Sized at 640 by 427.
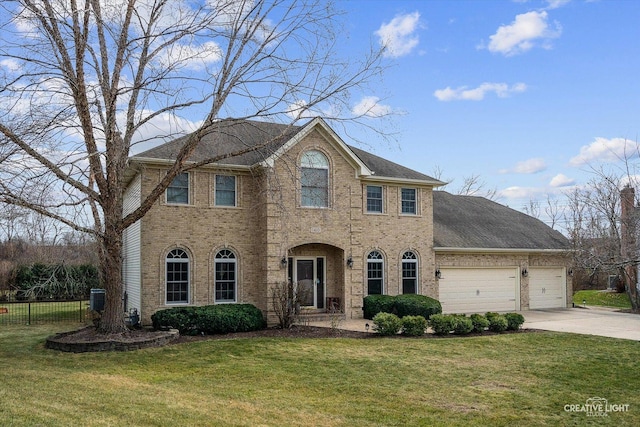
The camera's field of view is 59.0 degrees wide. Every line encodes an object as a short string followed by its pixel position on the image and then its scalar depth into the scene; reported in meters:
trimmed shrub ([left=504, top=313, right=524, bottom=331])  18.42
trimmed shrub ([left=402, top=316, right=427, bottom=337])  17.12
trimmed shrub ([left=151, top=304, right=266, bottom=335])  17.36
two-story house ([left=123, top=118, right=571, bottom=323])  19.23
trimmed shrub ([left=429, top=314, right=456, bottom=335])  17.36
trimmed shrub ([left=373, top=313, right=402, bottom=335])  16.98
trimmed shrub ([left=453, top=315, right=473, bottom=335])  17.46
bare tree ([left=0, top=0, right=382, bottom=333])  13.41
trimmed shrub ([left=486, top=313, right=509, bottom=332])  18.14
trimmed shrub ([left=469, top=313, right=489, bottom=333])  18.00
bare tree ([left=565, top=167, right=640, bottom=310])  22.70
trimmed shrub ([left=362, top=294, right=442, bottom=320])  20.44
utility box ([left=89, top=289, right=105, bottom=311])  19.95
